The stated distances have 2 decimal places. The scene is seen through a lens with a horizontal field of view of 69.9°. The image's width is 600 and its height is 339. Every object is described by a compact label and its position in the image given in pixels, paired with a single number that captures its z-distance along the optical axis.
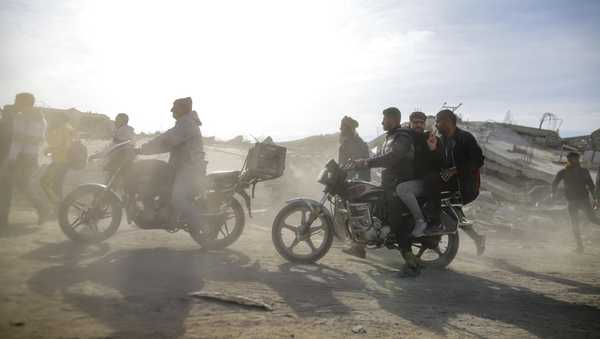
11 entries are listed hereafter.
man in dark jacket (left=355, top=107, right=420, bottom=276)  5.61
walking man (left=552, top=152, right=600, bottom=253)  9.16
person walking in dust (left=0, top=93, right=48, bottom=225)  7.10
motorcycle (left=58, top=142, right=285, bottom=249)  5.95
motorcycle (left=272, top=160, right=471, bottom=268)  5.80
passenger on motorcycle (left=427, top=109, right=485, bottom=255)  5.70
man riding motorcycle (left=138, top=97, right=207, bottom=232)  5.80
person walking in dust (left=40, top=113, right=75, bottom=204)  8.12
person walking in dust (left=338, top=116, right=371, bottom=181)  8.12
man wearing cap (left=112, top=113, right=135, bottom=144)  8.43
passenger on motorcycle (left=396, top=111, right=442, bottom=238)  5.67
